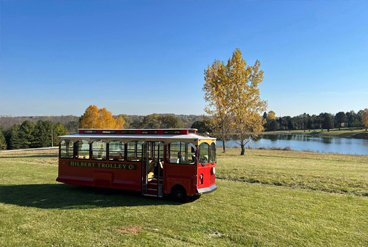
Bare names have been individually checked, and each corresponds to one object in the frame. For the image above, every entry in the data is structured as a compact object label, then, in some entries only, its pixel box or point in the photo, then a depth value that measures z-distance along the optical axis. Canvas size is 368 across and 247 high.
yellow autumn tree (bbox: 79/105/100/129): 38.75
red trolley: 9.32
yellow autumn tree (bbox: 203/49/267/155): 27.81
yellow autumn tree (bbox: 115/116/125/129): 55.42
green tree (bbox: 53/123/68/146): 67.22
